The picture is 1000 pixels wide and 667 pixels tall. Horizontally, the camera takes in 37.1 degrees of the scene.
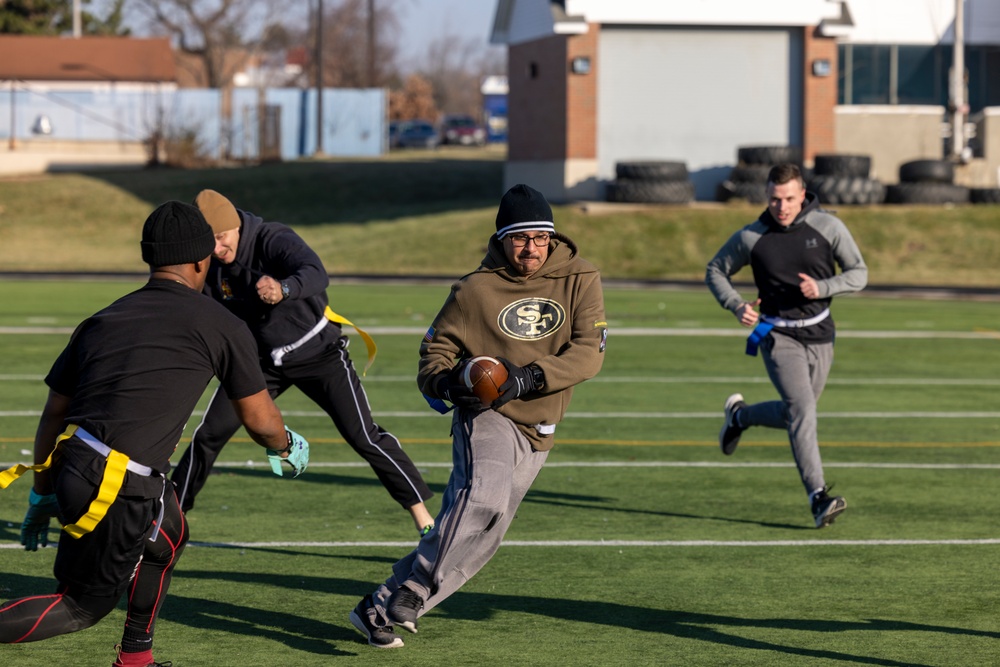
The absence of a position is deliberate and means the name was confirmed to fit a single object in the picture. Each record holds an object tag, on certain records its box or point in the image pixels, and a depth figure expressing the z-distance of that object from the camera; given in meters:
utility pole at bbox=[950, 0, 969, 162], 38.28
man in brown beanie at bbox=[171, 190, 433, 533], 8.02
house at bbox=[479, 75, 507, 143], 119.18
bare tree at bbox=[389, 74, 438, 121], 99.38
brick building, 38.22
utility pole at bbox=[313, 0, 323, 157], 63.84
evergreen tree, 74.62
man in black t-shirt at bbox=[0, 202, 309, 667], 5.13
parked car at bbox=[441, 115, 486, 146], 84.75
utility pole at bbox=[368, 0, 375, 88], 81.81
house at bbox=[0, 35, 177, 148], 62.91
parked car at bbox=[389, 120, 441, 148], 79.94
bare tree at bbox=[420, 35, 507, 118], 152.62
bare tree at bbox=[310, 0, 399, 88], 98.75
